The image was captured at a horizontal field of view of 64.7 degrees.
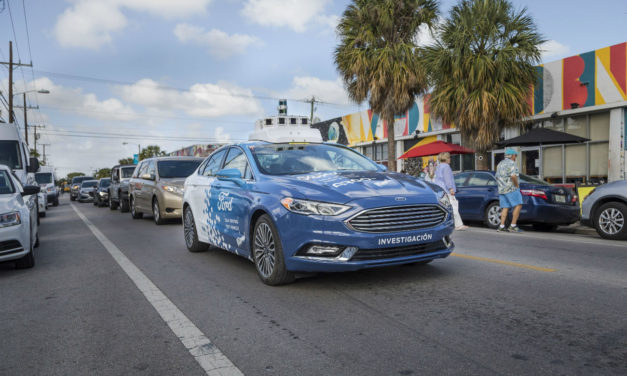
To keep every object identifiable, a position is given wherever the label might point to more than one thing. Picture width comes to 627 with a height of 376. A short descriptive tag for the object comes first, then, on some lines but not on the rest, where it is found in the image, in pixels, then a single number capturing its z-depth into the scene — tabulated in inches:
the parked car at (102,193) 914.1
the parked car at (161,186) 498.6
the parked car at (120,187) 719.1
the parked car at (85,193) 1261.1
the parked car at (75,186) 1384.7
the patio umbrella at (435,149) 717.9
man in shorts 405.1
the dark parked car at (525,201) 417.1
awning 561.3
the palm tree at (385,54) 753.6
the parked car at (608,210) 354.3
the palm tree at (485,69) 621.6
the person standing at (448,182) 434.4
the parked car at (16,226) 252.4
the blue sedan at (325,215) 183.3
